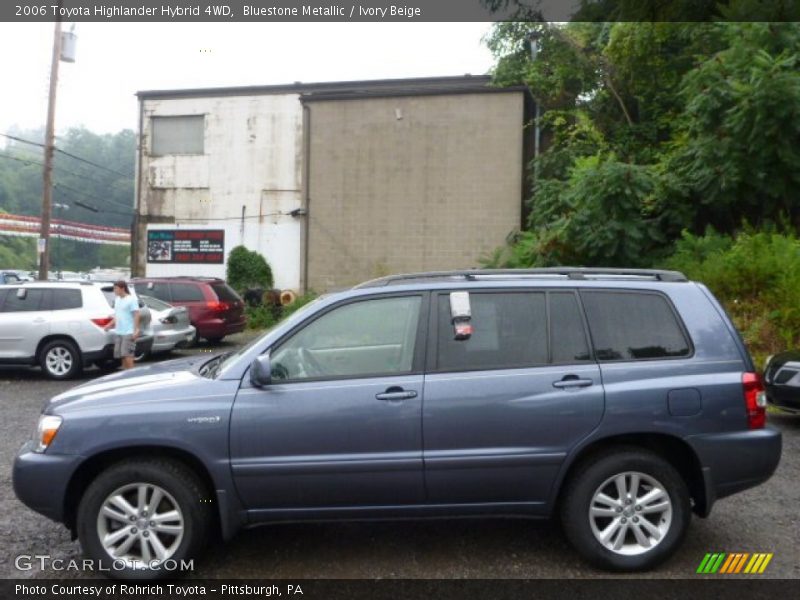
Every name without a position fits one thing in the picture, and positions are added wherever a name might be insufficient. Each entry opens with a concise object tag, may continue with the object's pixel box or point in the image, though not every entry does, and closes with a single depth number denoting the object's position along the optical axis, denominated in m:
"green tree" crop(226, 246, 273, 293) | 24.83
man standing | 12.08
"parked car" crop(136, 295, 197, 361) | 14.55
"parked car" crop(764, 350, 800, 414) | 8.32
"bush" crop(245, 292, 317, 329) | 22.91
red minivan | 17.45
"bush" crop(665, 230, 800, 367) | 12.62
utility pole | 21.14
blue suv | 4.45
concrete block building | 23.09
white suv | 12.75
